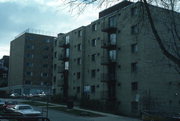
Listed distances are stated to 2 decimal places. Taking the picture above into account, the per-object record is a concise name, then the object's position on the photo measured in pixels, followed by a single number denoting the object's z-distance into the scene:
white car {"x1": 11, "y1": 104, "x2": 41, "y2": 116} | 26.29
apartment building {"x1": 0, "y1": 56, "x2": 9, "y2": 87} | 99.41
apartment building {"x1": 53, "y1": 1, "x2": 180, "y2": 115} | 41.03
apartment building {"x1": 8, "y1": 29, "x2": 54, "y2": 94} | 85.38
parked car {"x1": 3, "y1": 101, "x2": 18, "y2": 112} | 34.94
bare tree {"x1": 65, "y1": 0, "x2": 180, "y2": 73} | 10.33
